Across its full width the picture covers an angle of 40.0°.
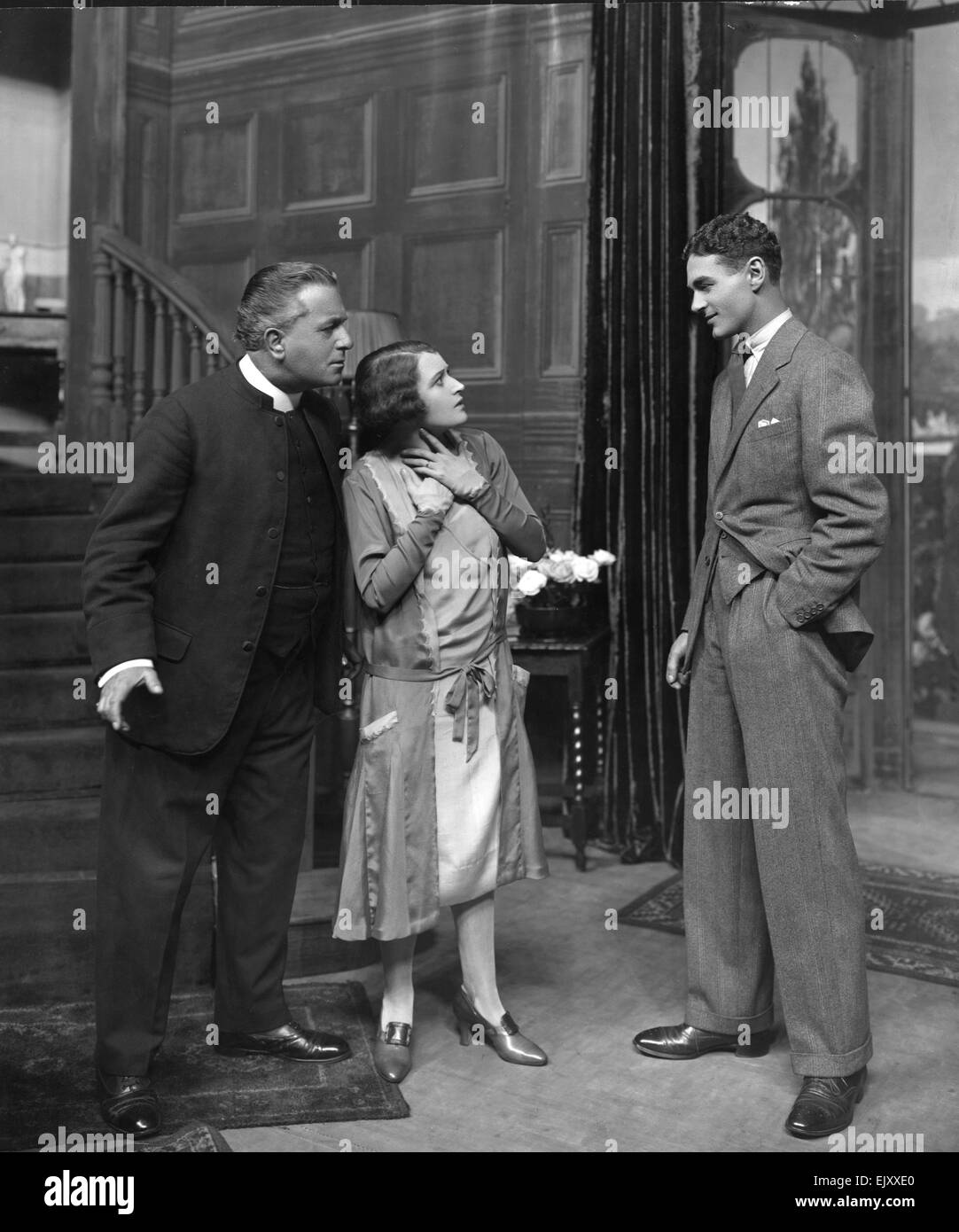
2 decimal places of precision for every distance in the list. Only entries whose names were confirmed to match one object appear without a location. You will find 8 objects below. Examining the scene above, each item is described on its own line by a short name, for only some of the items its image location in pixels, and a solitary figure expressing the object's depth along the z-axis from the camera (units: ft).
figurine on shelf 19.20
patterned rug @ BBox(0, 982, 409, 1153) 9.13
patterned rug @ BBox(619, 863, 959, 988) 12.38
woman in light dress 9.65
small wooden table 15.31
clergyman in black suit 9.07
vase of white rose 15.21
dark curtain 15.12
